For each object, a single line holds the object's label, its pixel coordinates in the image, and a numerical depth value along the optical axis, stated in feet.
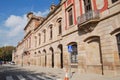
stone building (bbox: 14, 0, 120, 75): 21.26
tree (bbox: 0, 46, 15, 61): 163.04
